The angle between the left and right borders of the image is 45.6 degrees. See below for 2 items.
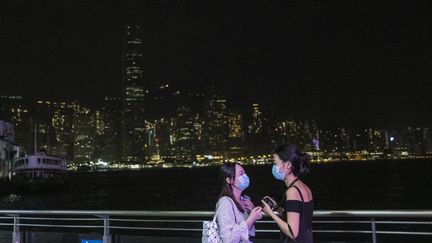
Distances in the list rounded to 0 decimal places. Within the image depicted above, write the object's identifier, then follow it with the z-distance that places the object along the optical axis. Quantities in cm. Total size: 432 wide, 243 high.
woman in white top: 392
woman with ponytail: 359
